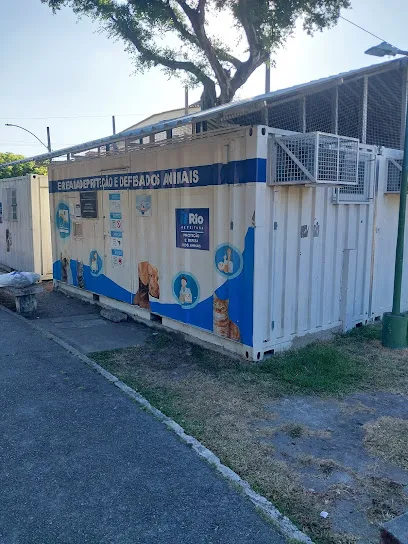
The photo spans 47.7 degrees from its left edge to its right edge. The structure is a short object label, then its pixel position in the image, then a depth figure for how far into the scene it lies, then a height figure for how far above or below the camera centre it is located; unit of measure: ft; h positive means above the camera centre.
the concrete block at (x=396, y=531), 6.97 -4.94
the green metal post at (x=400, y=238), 19.60 -1.35
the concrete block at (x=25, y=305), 27.50 -5.89
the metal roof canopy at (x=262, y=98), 15.56 +3.68
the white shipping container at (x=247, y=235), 17.89 -1.30
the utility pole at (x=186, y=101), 81.41 +19.73
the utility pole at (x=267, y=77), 59.11 +16.69
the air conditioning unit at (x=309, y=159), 16.88 +1.79
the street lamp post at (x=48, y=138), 105.46 +15.60
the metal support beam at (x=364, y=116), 22.39 +4.44
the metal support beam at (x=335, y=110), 21.20 +4.47
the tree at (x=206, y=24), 53.52 +21.67
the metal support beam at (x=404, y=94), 23.02 +5.73
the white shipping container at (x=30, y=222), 37.42 -1.37
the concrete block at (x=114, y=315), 26.12 -6.21
